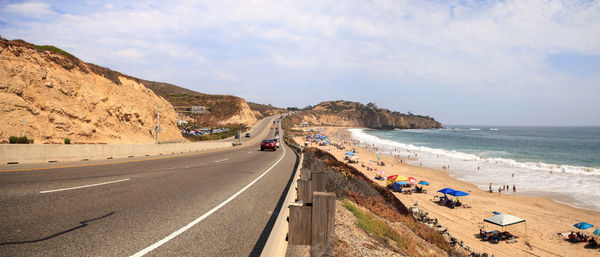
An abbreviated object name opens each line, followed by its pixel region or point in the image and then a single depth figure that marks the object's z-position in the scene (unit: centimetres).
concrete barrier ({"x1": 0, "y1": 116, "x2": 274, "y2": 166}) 1135
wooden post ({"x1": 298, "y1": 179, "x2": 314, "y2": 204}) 469
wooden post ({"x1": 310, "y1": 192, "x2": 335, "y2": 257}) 324
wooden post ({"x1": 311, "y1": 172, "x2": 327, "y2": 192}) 529
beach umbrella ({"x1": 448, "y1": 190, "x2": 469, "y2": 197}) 2132
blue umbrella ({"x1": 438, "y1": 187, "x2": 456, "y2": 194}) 2196
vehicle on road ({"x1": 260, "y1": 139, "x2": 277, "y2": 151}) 3038
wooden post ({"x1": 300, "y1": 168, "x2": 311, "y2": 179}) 603
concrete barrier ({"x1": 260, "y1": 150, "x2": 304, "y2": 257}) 307
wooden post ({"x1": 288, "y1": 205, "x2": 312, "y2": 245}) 331
